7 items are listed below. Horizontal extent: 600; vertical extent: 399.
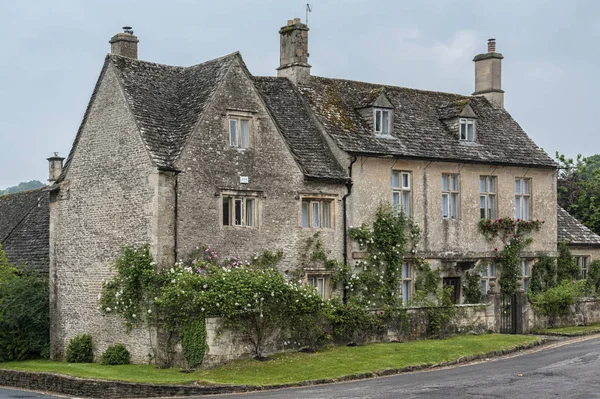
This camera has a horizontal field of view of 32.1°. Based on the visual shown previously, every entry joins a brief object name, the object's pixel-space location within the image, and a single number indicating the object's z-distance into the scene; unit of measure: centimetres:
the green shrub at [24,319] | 3831
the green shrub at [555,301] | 3862
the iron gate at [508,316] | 3744
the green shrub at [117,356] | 3344
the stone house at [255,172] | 3347
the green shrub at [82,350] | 3528
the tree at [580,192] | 5881
